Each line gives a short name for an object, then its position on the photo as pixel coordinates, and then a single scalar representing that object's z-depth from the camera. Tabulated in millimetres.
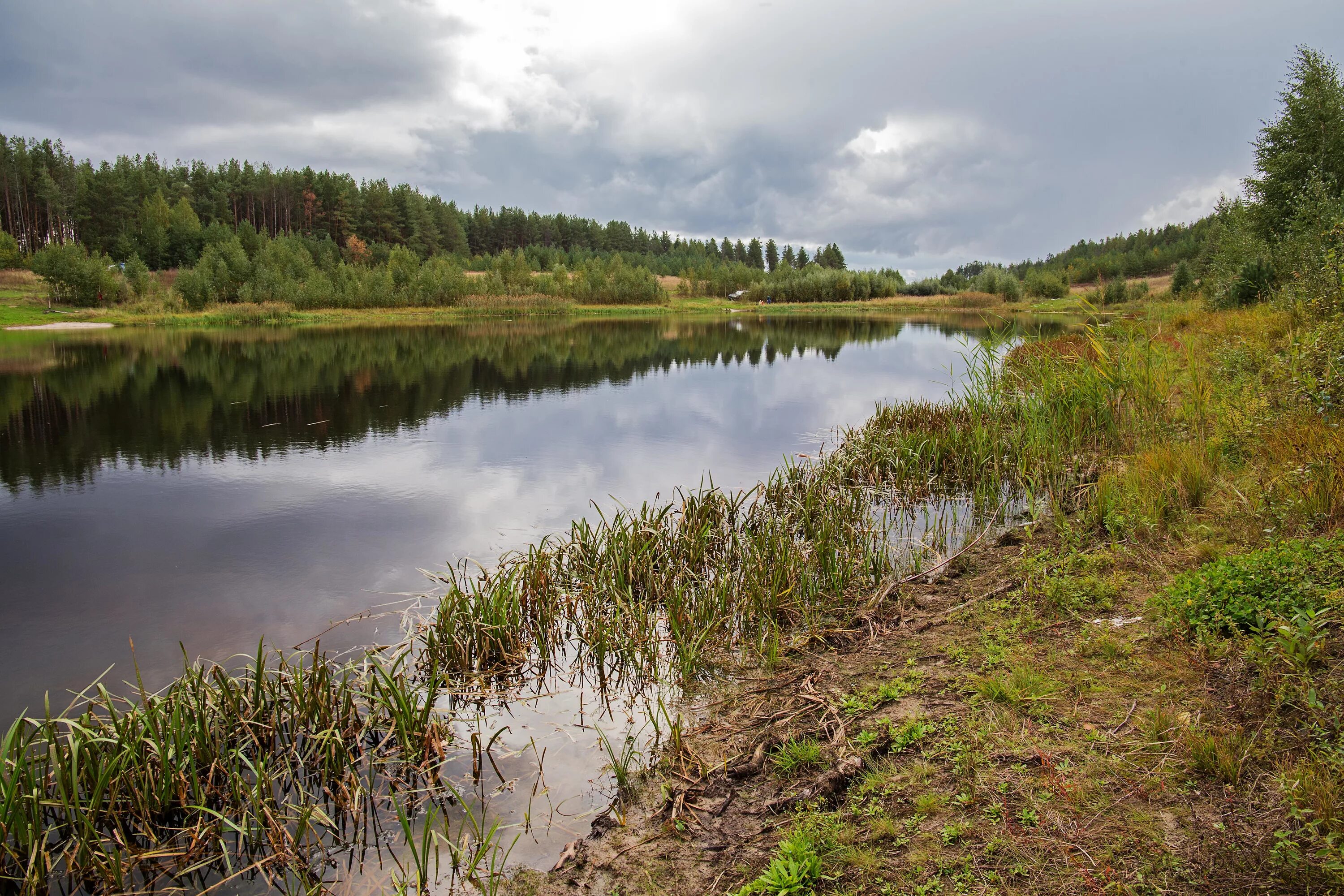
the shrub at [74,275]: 58938
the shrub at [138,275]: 63438
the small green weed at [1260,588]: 3975
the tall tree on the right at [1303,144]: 23516
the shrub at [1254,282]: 19906
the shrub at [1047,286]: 86188
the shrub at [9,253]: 67875
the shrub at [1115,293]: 71750
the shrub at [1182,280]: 47556
